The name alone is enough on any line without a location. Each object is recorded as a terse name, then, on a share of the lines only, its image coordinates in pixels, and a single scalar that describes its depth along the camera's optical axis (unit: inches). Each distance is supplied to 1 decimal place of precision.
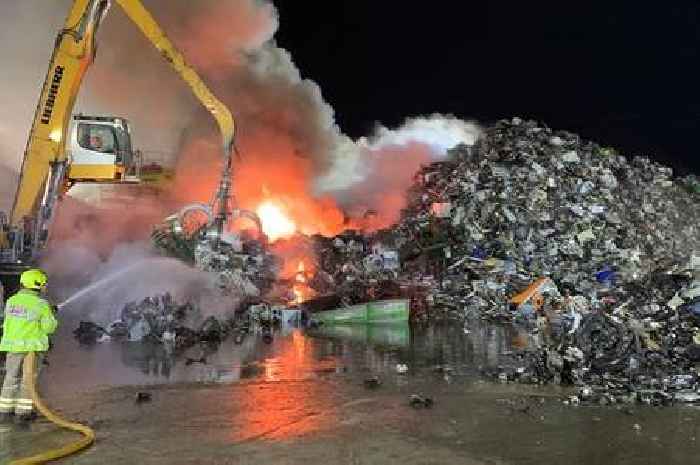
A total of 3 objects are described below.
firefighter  217.2
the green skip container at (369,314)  482.3
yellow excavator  431.8
